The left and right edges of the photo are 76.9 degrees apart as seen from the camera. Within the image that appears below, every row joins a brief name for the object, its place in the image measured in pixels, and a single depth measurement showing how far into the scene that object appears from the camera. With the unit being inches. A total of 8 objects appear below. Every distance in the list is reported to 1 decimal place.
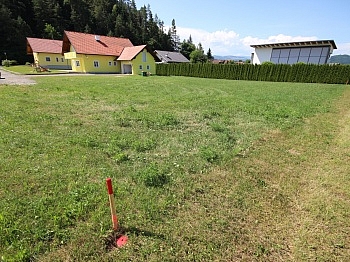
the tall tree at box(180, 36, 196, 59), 3359.7
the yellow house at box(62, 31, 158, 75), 1349.7
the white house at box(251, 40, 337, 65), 1421.0
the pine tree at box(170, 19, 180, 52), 3883.1
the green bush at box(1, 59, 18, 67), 1525.5
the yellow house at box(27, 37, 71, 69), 1512.9
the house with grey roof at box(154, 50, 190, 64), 2051.8
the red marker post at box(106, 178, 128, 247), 97.4
